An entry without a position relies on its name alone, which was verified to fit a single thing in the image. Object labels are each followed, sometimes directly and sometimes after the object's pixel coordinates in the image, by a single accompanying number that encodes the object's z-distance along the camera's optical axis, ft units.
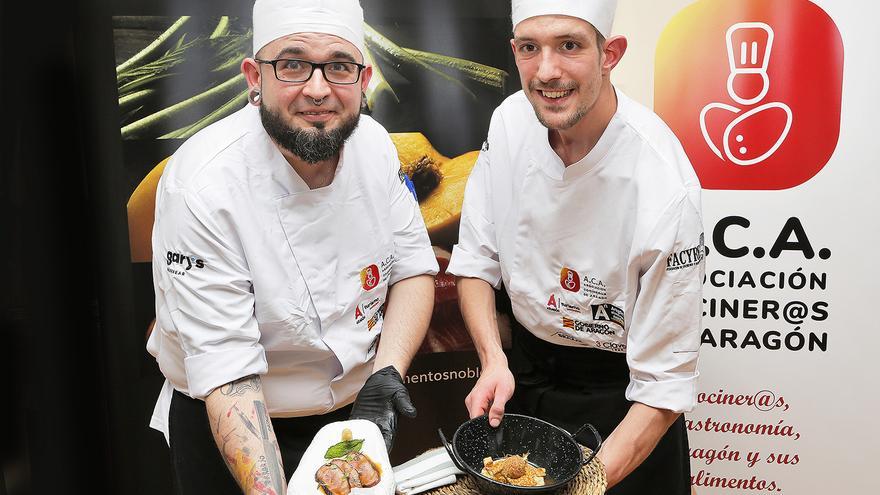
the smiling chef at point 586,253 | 5.65
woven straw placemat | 4.92
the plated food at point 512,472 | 4.85
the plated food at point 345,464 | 4.61
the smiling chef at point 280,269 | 5.35
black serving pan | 5.14
